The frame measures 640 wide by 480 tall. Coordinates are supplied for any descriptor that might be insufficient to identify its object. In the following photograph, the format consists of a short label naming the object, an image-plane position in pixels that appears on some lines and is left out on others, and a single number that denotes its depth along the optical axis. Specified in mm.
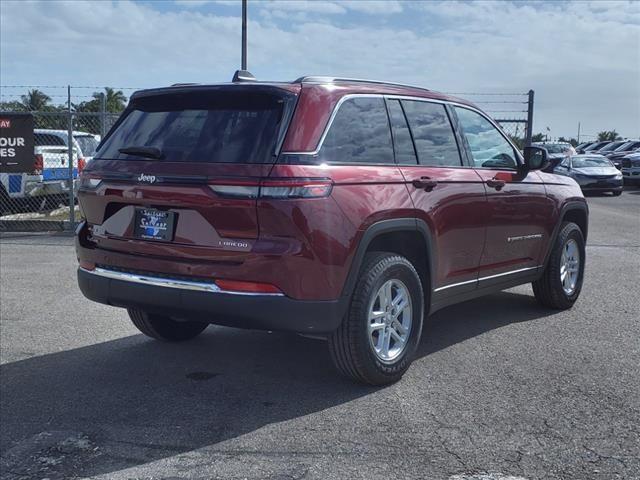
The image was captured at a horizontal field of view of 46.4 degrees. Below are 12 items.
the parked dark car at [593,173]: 24031
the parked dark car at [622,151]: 31116
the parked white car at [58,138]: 14852
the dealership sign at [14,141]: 12453
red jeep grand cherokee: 4191
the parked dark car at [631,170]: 27672
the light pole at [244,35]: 16562
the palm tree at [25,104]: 12928
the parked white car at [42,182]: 13734
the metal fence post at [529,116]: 14242
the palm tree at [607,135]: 64412
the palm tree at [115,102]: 38959
